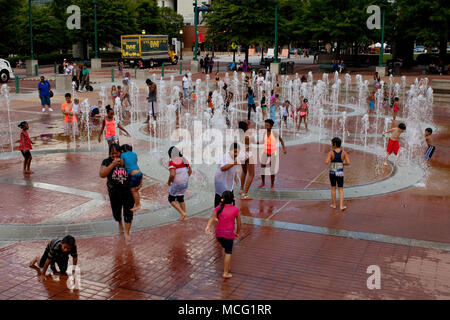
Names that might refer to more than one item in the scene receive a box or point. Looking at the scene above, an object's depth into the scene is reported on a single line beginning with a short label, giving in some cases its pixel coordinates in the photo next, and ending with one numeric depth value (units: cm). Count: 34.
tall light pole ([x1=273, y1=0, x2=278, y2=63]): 3982
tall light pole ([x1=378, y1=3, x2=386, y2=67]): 3584
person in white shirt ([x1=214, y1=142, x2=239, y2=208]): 826
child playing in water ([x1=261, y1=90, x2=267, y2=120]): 1740
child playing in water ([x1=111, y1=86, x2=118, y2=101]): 2198
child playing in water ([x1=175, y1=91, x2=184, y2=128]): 2025
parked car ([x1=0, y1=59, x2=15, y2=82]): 3349
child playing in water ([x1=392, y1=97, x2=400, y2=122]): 1897
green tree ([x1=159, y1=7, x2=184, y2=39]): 8500
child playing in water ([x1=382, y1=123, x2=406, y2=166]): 1255
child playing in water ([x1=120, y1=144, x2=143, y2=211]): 791
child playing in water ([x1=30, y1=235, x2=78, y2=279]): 635
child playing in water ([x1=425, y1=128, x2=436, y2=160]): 1275
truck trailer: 5072
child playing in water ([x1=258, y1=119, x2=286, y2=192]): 1048
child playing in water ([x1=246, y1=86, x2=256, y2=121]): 1971
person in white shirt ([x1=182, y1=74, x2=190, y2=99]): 2602
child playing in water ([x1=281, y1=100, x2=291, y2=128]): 1845
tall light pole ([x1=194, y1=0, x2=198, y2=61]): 4425
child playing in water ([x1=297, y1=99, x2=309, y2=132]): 1764
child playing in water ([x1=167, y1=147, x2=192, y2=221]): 837
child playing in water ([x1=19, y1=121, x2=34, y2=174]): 1154
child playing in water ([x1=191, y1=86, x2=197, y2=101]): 2578
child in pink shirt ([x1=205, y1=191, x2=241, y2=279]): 655
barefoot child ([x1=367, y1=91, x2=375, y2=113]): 2175
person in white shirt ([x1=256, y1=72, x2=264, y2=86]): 2846
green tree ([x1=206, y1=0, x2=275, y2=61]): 4441
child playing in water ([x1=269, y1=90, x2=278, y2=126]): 1655
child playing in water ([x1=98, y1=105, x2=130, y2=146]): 1285
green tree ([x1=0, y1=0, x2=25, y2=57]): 3803
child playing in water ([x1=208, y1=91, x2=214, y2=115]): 1980
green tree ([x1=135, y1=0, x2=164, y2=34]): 7256
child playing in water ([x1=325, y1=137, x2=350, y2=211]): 928
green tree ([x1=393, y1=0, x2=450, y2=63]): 3722
